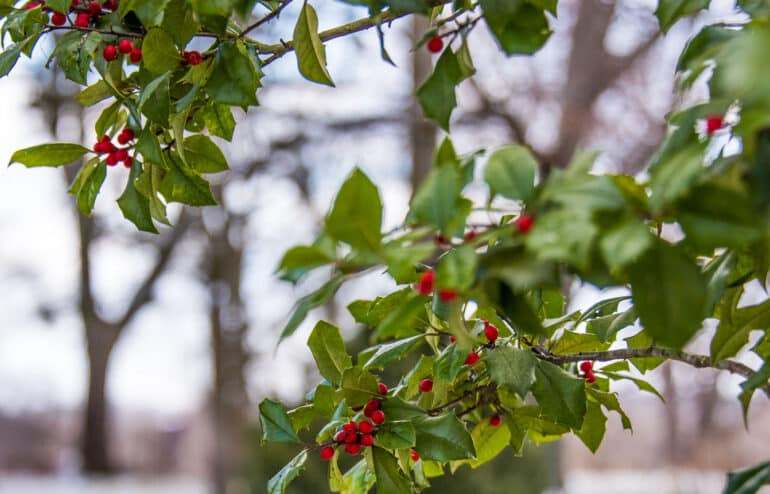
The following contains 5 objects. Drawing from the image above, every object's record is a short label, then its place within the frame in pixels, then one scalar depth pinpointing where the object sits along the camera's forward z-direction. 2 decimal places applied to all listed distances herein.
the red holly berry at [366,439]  1.20
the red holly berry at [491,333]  1.23
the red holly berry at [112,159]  1.26
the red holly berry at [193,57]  1.22
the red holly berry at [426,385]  1.29
